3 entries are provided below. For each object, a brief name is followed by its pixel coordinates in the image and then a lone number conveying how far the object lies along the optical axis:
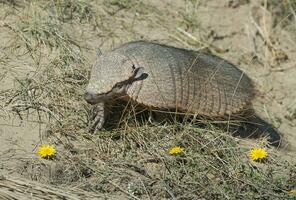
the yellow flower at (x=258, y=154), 11.06
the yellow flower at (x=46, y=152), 10.18
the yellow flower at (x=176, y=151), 10.63
